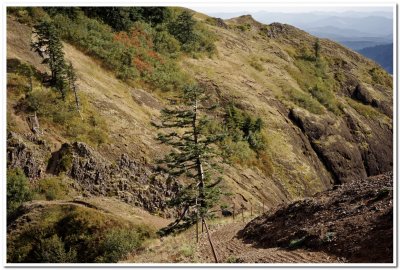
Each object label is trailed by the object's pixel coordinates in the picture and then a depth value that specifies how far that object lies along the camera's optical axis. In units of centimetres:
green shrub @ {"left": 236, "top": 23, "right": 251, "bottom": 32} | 7769
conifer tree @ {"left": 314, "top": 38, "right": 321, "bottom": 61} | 7929
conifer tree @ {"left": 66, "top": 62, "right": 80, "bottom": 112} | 3234
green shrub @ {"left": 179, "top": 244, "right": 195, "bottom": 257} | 1869
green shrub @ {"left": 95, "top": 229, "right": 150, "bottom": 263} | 1981
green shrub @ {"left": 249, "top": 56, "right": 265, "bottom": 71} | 6309
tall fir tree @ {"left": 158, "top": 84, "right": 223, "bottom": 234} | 2145
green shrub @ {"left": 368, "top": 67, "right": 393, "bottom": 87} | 8019
